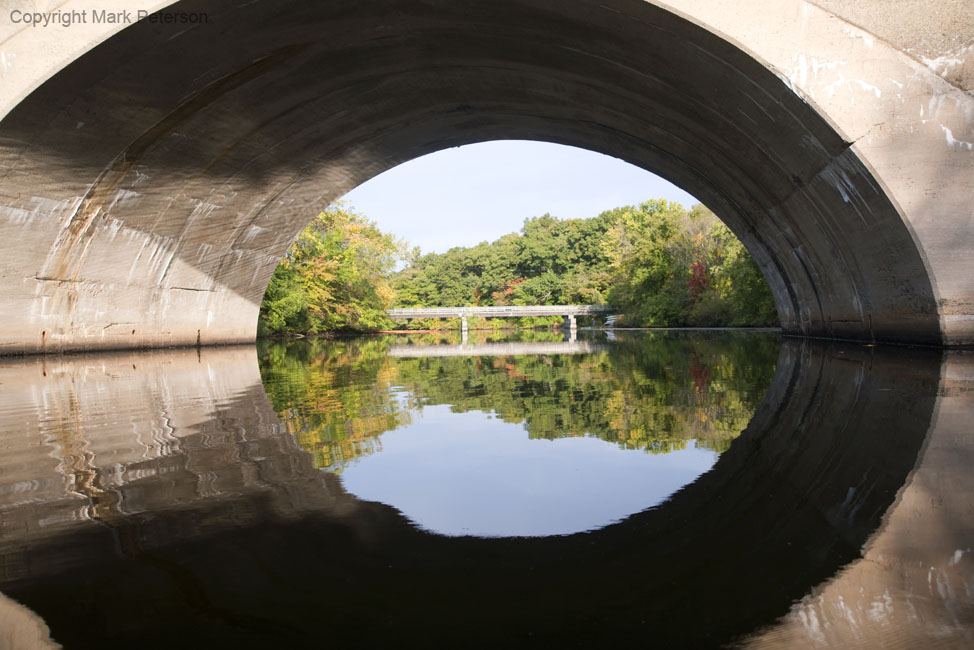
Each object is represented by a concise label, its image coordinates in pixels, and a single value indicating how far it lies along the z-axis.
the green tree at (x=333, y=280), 32.50
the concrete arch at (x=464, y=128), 9.15
